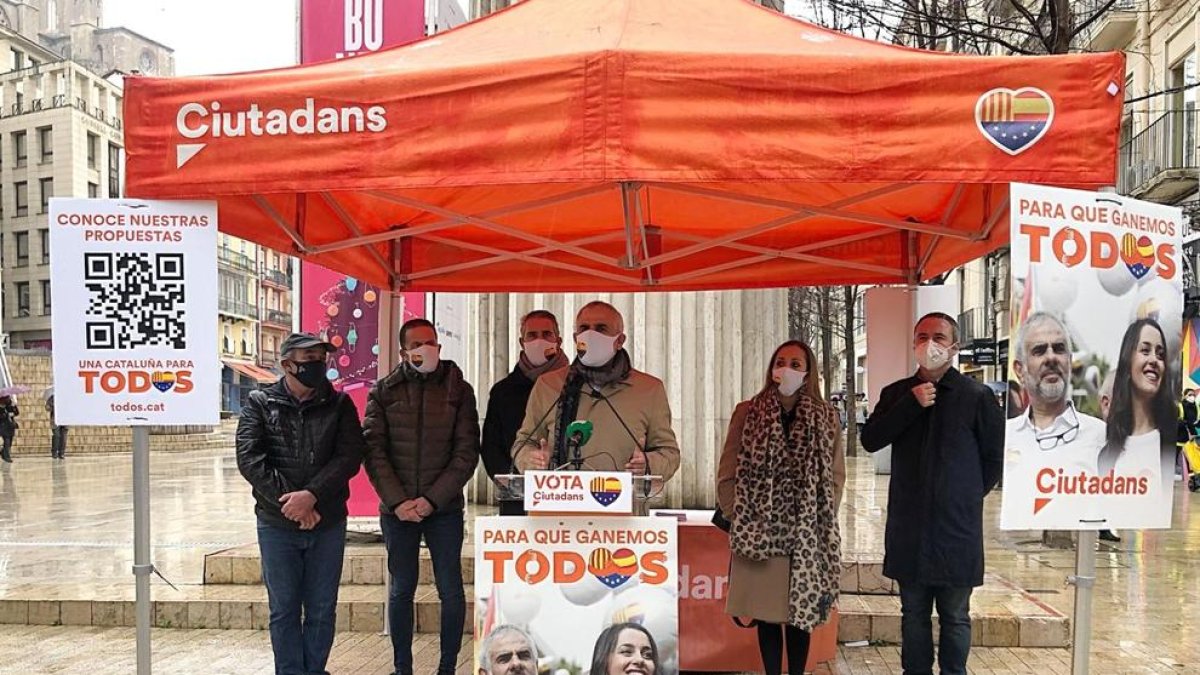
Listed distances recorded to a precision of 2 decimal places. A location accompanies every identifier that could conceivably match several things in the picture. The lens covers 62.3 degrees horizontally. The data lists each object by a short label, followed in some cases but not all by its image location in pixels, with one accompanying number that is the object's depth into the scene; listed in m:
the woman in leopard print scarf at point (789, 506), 4.32
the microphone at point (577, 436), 4.03
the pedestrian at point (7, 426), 24.78
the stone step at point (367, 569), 6.82
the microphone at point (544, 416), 4.23
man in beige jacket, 4.18
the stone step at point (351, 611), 6.30
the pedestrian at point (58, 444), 26.89
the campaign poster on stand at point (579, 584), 3.53
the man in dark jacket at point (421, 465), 4.88
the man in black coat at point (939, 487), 4.31
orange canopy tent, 3.35
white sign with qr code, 3.80
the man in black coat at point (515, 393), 5.13
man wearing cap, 4.62
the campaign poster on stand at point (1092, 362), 3.36
